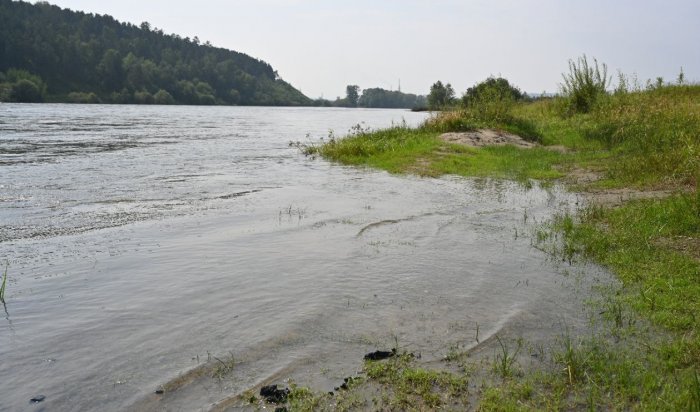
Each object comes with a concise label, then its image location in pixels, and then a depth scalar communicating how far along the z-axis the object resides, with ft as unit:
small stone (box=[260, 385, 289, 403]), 14.29
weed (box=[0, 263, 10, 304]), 21.16
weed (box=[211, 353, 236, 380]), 15.65
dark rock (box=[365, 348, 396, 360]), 16.66
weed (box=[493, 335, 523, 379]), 15.64
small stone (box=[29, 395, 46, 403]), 14.24
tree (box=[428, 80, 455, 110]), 188.55
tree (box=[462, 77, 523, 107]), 98.16
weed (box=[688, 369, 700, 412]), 12.71
